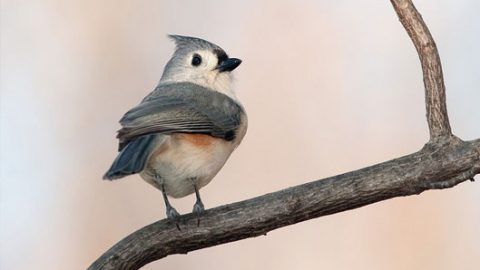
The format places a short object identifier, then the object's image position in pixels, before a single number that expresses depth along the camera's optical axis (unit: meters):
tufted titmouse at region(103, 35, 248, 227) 5.77
